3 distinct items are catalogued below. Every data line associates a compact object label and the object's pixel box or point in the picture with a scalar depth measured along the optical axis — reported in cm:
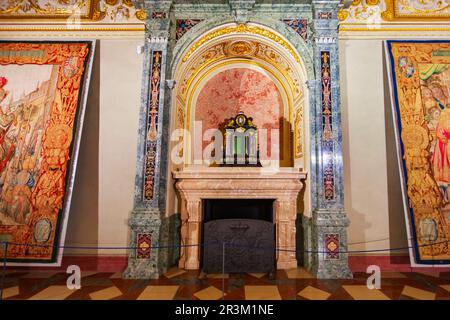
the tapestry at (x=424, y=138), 383
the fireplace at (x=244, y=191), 410
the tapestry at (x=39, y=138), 382
